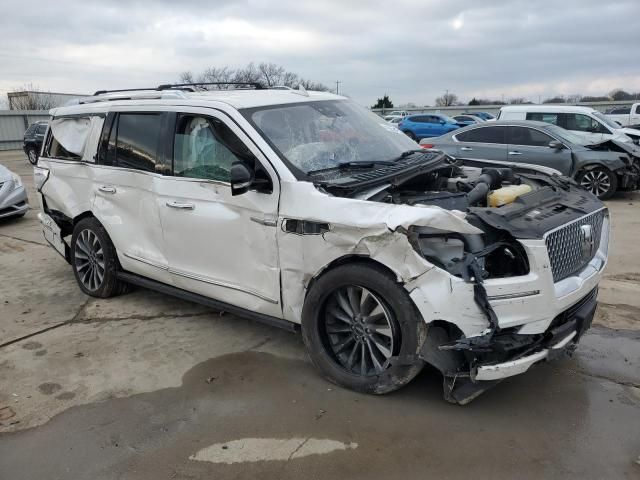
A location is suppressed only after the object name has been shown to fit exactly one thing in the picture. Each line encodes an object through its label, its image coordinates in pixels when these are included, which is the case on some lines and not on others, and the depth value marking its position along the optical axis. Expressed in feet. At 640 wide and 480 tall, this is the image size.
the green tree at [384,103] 218.36
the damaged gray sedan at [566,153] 33.96
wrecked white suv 9.97
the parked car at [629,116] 79.71
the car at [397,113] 133.63
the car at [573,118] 39.52
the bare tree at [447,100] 232.90
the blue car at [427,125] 86.63
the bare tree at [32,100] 144.01
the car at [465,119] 94.20
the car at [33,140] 68.64
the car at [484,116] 106.38
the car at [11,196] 31.07
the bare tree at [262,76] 150.82
